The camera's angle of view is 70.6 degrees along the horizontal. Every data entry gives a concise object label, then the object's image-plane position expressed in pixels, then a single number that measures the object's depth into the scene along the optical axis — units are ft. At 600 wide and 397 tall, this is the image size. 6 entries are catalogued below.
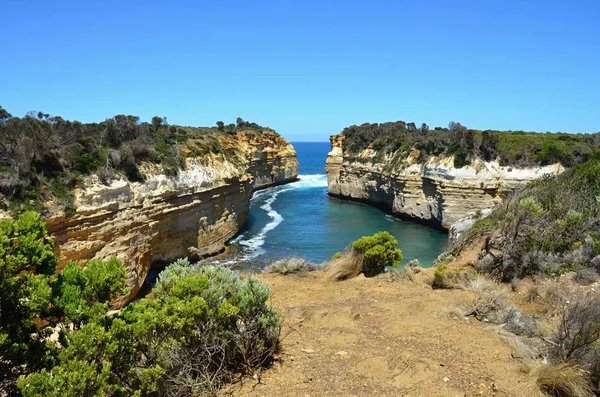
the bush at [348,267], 41.78
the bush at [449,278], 36.24
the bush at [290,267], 44.34
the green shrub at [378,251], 43.08
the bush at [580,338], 19.53
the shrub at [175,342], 15.64
